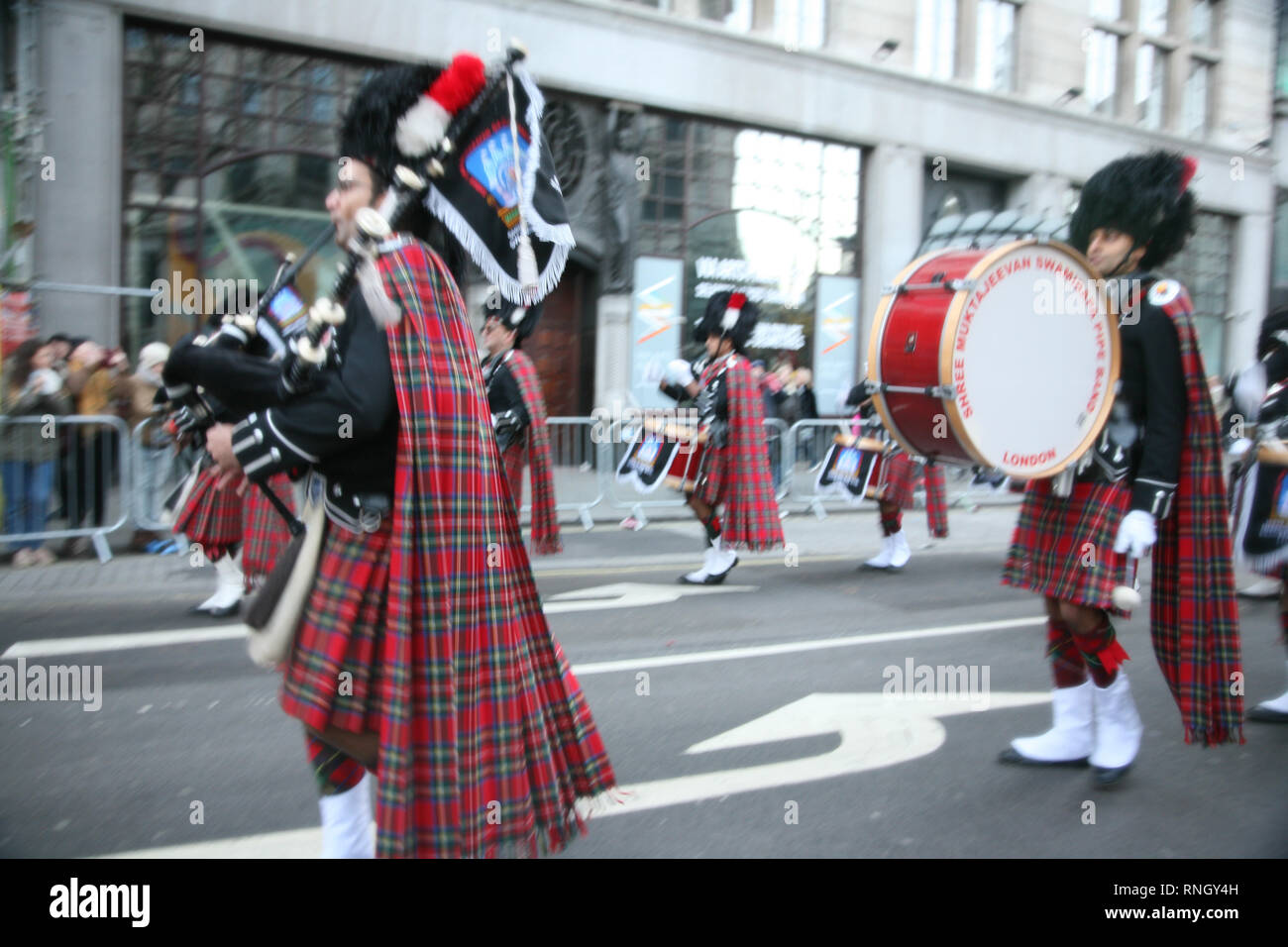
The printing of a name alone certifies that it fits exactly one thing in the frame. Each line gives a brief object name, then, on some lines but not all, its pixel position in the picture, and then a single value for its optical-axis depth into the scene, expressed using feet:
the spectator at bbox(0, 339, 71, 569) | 23.88
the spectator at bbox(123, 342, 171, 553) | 25.36
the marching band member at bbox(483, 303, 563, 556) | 20.39
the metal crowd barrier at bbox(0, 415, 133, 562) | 24.45
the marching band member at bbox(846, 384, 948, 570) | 26.11
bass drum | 10.57
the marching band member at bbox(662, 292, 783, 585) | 22.97
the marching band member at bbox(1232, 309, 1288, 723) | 14.56
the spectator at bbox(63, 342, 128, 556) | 24.77
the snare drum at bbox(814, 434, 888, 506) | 27.02
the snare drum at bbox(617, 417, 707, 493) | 23.73
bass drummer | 10.87
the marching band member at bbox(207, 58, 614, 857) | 6.92
